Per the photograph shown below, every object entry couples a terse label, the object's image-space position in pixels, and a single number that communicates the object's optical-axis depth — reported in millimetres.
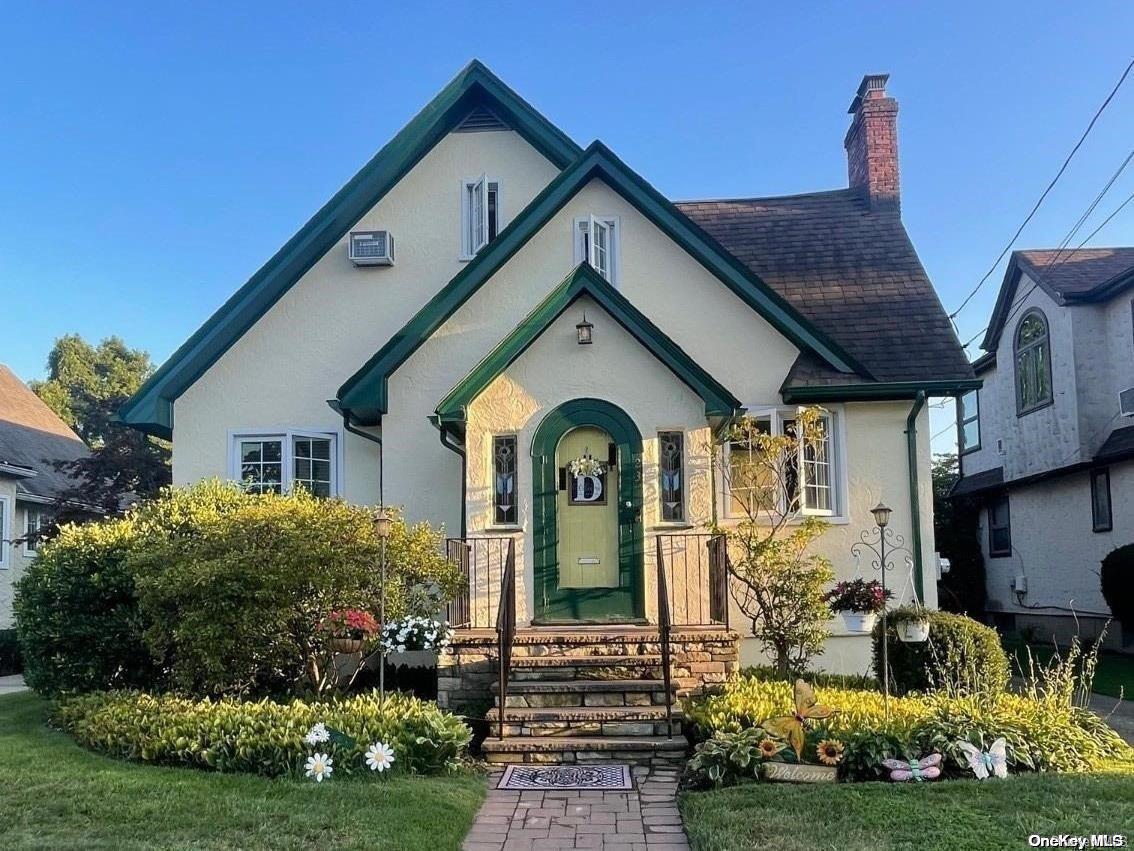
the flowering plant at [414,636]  8781
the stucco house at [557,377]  9727
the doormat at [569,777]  6977
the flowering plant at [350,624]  8367
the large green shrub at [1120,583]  14883
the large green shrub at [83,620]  9297
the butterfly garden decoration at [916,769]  6516
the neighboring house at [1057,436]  16891
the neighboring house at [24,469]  19156
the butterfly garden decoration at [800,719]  6809
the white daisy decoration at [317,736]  6898
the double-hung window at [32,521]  19941
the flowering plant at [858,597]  9773
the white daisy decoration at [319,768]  6676
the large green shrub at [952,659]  9016
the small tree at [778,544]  9469
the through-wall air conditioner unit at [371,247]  12023
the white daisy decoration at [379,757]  6762
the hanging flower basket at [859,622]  9945
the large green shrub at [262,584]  8250
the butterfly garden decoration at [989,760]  6512
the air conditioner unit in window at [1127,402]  16156
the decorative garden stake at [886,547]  11008
